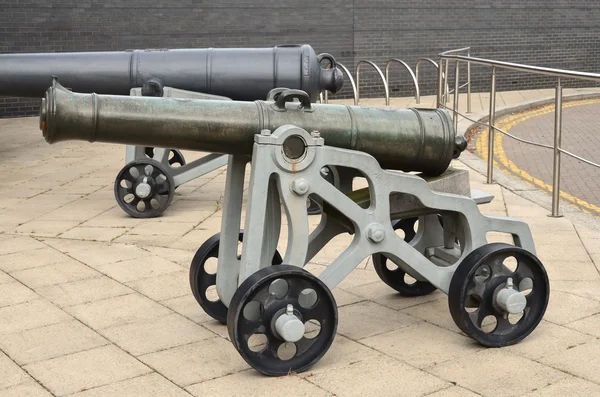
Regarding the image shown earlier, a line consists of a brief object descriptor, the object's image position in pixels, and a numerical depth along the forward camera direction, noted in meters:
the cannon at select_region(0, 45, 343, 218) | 8.79
